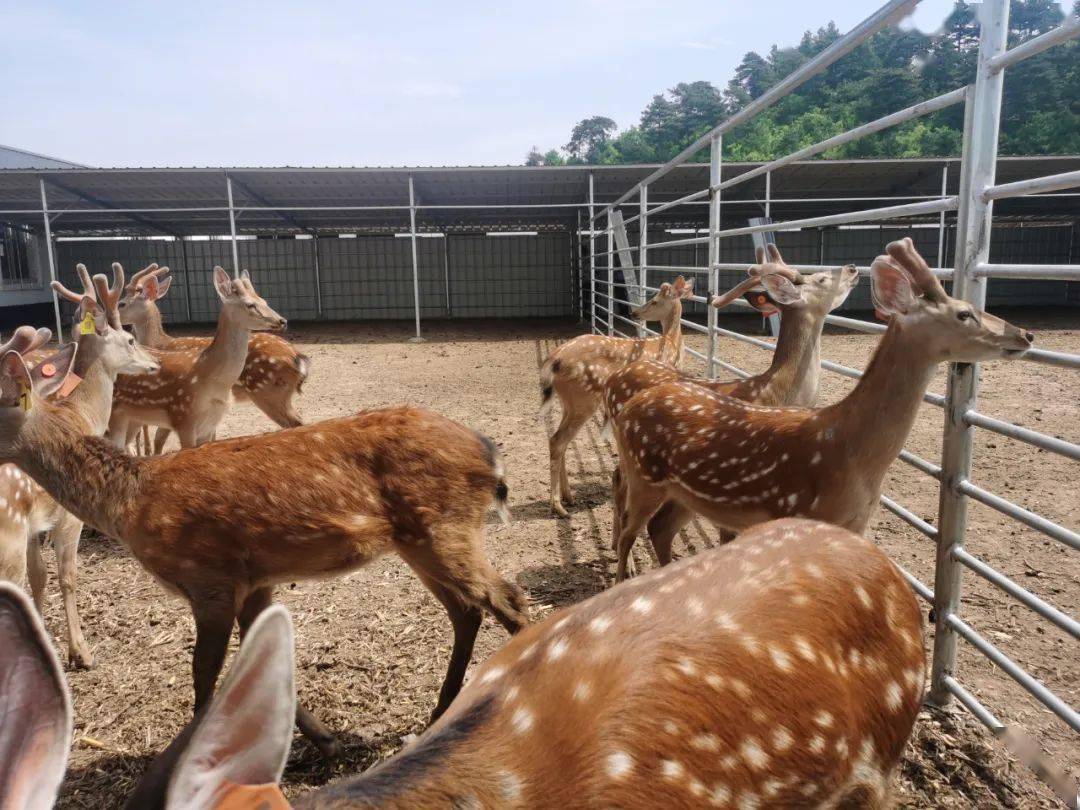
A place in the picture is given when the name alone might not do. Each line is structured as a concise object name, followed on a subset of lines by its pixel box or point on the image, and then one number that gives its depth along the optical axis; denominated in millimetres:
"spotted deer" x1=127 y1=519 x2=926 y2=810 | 1340
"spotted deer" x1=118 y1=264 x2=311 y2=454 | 6723
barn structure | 16594
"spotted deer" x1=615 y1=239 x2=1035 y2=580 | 2850
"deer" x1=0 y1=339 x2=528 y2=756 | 2885
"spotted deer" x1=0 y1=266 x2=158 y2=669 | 3391
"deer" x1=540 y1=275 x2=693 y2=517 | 5738
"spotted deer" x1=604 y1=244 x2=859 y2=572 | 4648
